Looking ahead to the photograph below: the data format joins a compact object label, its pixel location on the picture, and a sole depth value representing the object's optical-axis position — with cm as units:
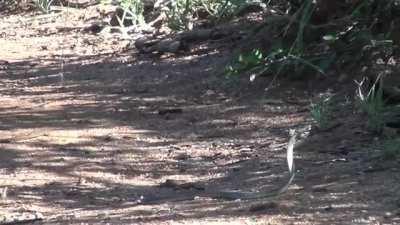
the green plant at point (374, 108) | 899
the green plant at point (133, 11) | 1877
